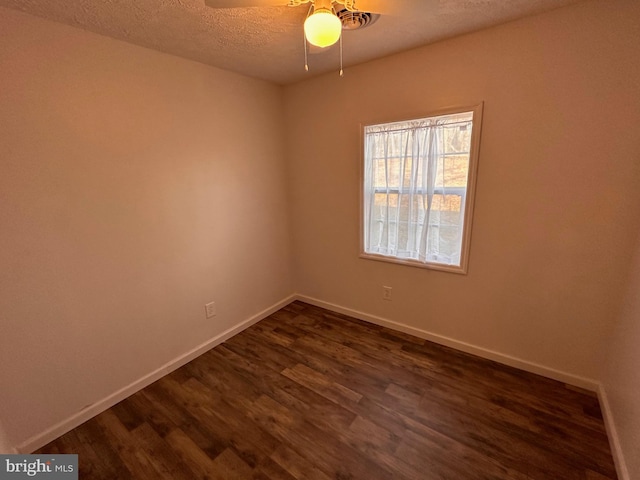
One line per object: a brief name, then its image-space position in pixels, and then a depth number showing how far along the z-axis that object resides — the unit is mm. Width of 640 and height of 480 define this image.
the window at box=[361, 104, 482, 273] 1945
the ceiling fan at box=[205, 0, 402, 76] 990
